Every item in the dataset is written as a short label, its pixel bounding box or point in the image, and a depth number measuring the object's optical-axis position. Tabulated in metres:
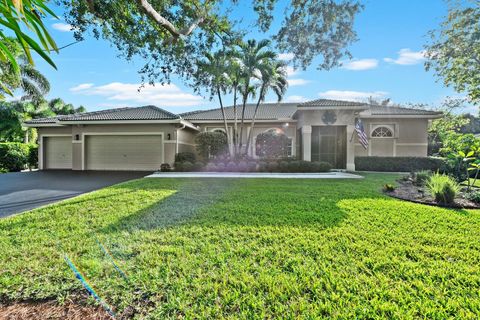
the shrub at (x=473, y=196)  6.99
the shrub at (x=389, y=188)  8.47
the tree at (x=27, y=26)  1.65
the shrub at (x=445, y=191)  6.80
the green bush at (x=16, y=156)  17.05
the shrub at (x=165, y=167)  14.77
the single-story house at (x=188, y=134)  15.73
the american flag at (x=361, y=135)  14.53
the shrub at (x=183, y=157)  15.55
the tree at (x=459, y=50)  15.25
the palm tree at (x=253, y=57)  14.53
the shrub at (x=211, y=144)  15.19
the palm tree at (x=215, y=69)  11.06
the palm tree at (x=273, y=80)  14.73
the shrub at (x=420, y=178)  9.64
